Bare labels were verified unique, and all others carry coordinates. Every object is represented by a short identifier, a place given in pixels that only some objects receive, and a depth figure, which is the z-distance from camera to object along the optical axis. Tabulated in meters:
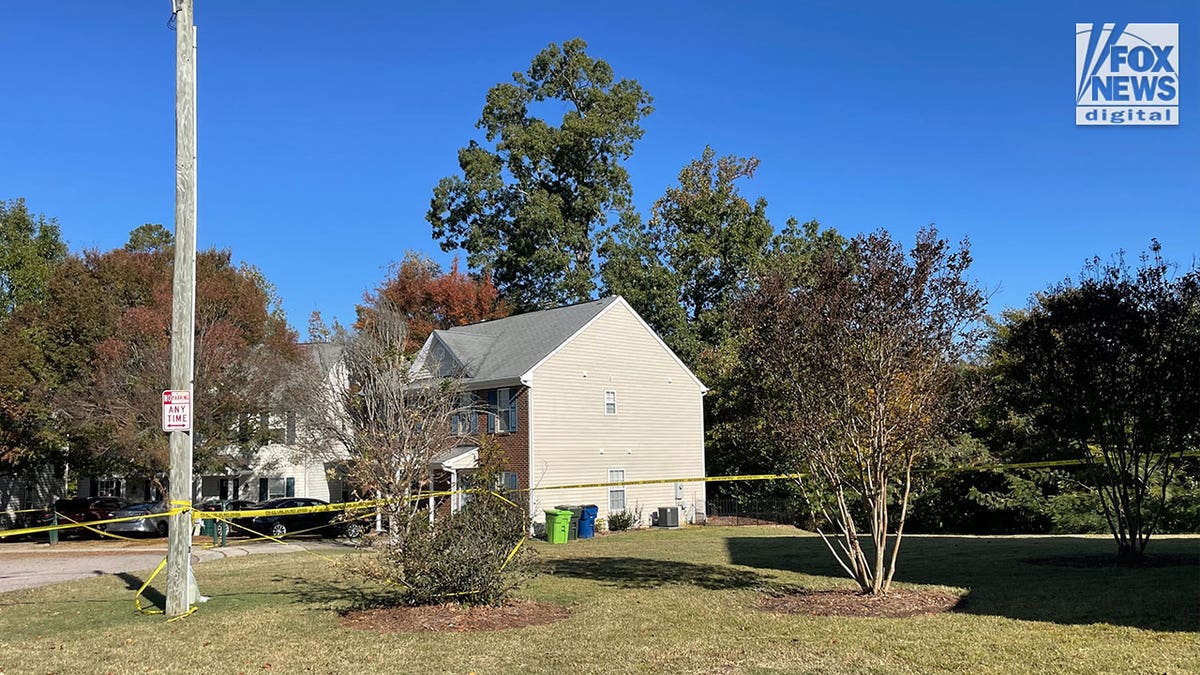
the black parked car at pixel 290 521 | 31.61
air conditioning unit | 32.88
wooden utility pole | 12.37
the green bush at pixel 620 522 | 31.56
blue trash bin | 28.64
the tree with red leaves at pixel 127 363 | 31.75
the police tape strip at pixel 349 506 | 12.41
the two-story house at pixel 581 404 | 31.31
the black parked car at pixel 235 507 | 32.38
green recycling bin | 26.20
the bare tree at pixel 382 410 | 13.16
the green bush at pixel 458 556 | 11.49
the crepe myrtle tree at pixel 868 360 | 11.84
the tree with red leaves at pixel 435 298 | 50.56
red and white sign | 12.23
